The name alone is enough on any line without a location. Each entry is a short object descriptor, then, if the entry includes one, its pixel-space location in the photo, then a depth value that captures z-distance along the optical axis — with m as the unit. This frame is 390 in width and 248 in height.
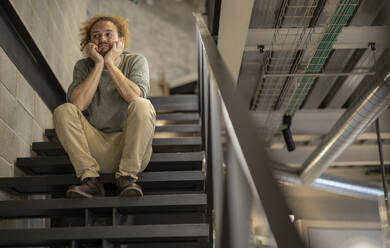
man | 2.45
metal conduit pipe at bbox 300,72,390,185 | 4.70
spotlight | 5.96
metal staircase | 2.30
